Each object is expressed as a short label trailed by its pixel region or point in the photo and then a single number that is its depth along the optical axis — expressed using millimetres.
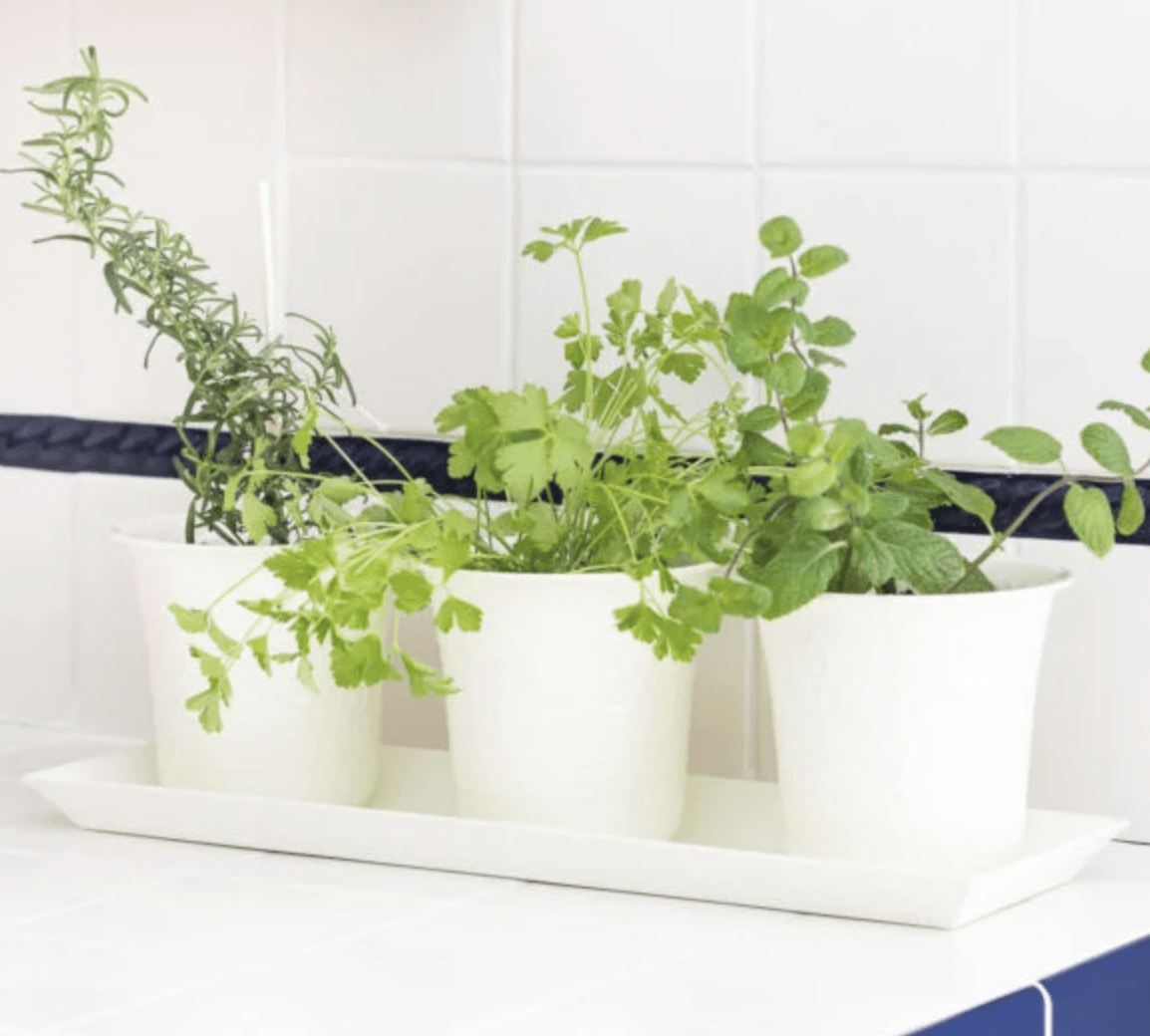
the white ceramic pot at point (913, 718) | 2191
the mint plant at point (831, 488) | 2167
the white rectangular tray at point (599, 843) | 2211
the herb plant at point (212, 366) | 2333
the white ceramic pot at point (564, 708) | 2256
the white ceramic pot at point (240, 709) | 2342
